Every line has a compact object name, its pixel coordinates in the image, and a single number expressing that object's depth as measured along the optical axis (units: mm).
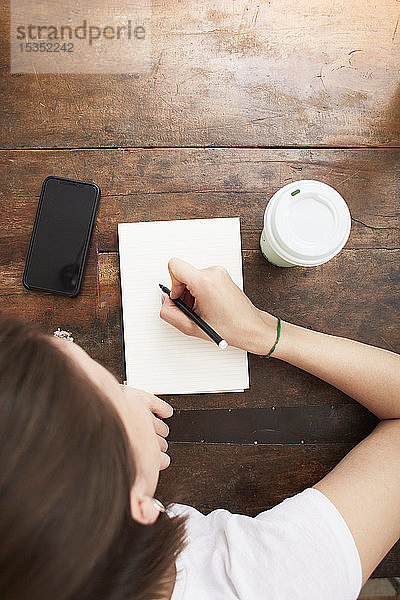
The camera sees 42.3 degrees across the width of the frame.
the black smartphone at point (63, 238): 895
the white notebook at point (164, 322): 896
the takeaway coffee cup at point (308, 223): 771
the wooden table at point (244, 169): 905
